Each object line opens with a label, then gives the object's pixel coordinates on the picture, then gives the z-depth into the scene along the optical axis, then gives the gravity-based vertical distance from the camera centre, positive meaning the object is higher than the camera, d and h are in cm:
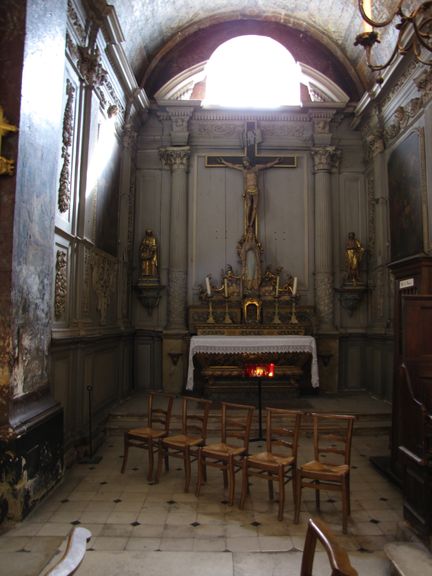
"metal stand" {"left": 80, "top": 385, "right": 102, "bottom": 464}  563 -158
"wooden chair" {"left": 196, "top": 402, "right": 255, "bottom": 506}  441 -120
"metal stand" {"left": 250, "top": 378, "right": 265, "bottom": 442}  617 -139
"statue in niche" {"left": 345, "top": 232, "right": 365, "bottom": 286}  932 +128
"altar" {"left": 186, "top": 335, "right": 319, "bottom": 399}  800 -55
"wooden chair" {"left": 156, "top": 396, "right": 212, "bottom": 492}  475 -120
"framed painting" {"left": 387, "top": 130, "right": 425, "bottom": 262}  729 +210
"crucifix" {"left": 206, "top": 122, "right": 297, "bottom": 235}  955 +324
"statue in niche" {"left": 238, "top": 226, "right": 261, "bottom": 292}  940 +127
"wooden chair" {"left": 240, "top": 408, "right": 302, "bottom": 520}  408 -120
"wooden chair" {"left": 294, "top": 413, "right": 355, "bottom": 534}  395 -123
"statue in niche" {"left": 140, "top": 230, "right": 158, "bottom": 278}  923 +128
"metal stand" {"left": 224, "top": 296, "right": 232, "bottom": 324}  911 +13
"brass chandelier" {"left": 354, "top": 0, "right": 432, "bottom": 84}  321 +202
